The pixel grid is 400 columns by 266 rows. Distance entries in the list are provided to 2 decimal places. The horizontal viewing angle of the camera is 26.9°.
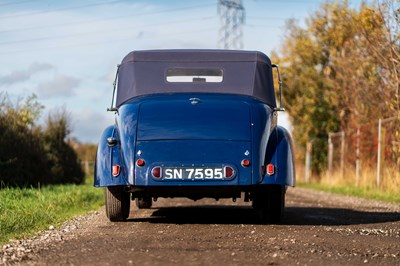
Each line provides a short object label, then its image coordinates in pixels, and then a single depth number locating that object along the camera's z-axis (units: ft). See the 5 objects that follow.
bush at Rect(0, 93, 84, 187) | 75.20
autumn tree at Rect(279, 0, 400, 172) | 88.89
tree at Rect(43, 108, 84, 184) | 99.91
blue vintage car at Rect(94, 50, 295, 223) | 32.91
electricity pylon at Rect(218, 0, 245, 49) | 154.64
